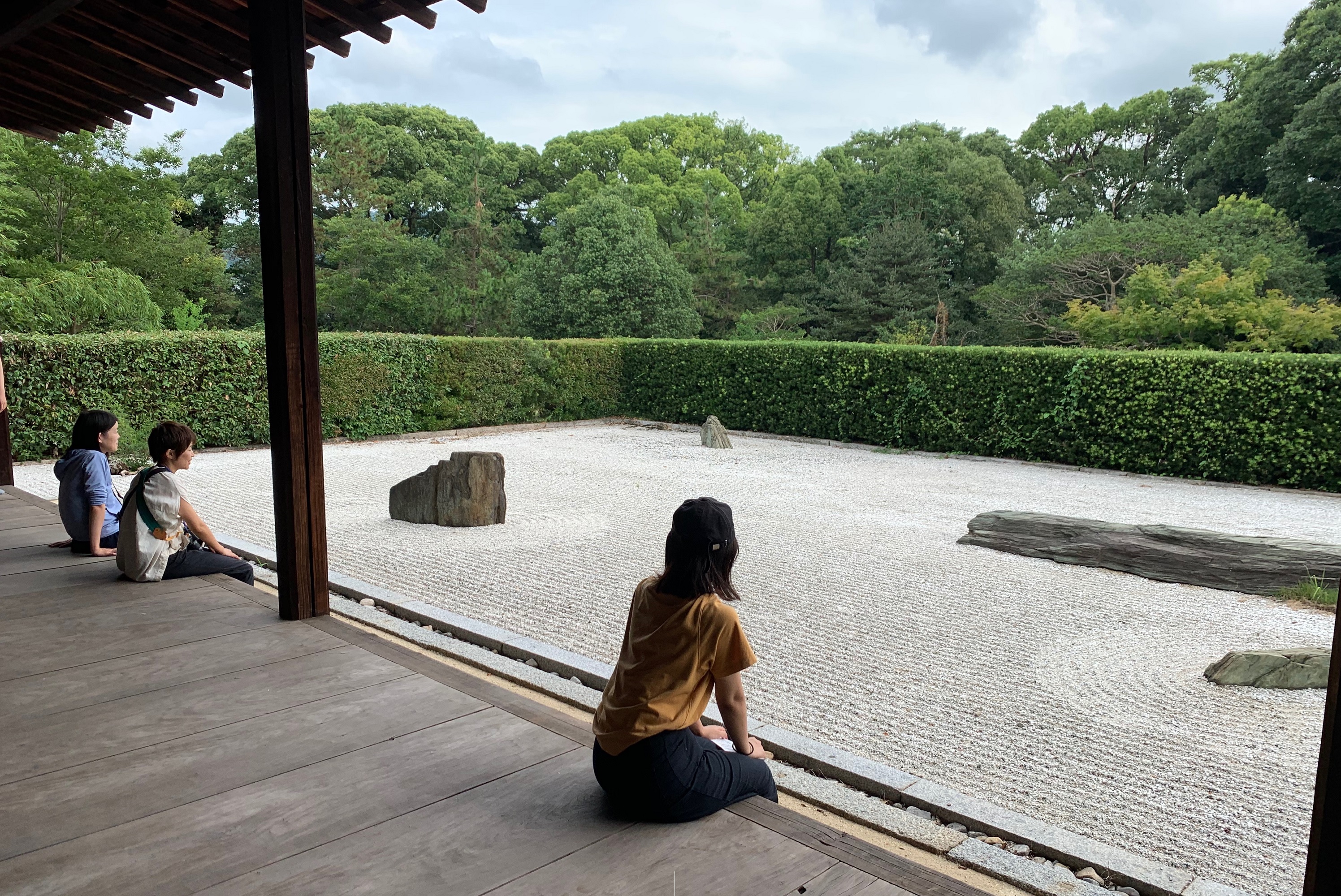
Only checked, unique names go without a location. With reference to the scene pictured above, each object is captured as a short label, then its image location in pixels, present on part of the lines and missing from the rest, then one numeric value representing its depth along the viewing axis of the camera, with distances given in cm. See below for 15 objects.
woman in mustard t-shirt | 228
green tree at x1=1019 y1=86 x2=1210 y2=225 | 3002
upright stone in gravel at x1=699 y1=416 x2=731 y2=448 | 1531
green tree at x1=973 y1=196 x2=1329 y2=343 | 1903
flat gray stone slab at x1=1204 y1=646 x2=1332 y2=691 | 439
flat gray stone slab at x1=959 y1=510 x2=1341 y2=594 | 627
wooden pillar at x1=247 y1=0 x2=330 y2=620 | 365
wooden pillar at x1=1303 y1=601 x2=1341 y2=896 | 136
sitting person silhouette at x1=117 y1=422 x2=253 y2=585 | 440
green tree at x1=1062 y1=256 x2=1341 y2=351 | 1554
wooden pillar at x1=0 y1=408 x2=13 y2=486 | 751
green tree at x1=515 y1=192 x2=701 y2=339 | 2702
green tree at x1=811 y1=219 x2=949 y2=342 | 2762
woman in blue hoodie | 500
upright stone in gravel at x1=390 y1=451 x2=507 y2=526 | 814
